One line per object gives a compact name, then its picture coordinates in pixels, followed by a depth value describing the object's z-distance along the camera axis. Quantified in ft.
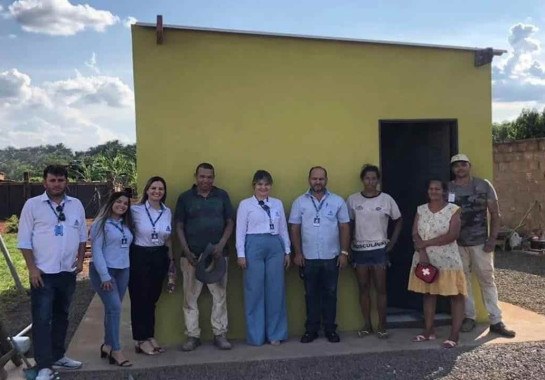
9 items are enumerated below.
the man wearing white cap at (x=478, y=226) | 18.12
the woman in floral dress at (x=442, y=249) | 16.96
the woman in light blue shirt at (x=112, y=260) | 15.15
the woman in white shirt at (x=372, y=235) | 18.06
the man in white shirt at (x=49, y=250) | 14.33
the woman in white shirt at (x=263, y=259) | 17.49
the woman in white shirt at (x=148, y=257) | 16.33
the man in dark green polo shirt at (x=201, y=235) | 17.10
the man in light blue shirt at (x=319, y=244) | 17.70
